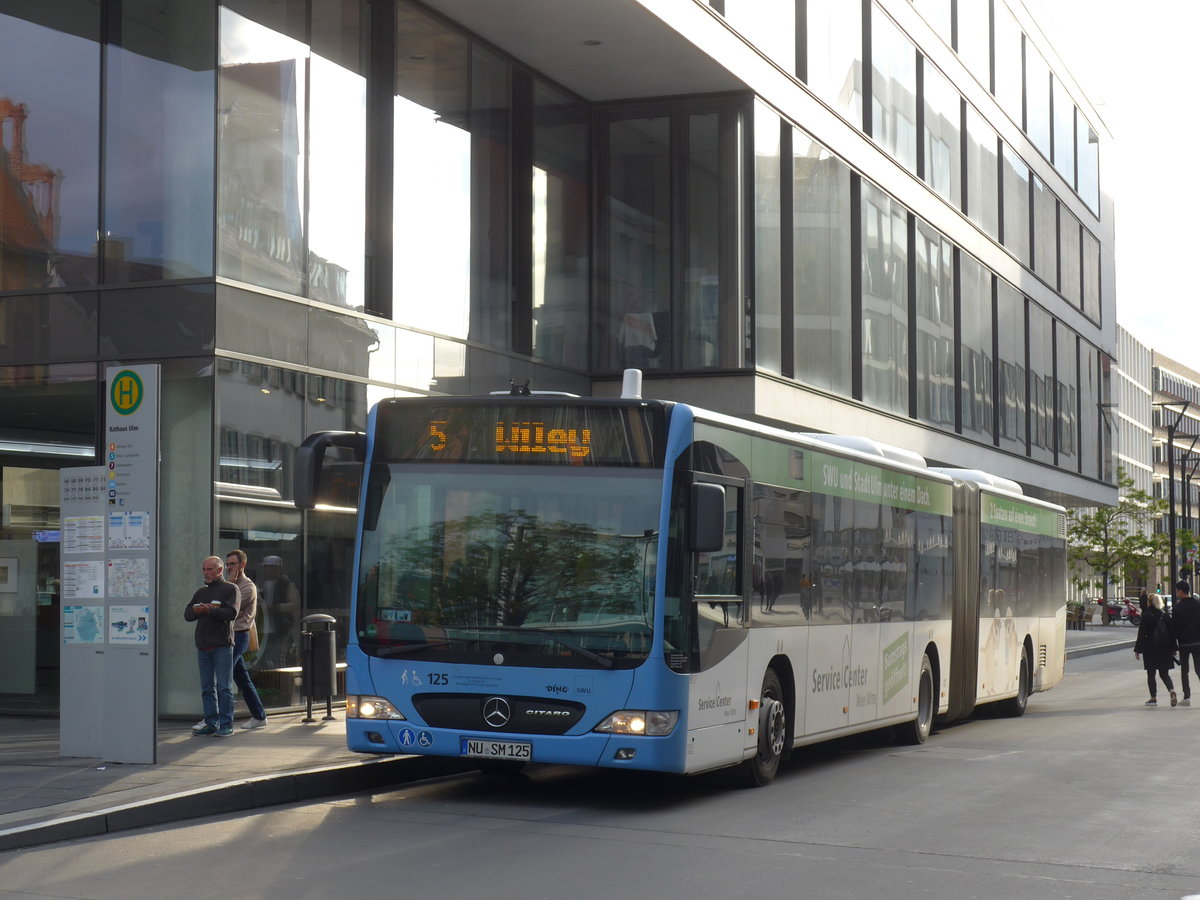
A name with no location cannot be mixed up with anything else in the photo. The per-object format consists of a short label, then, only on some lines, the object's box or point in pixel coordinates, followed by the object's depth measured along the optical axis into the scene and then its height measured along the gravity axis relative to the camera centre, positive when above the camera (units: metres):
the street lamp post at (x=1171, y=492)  61.03 +1.28
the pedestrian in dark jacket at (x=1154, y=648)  23.55 -1.80
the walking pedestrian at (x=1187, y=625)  23.50 -1.46
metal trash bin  16.70 -1.41
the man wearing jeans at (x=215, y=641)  14.74 -1.10
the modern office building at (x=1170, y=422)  133.38 +8.53
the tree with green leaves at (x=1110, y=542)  68.00 -0.70
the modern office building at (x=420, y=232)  17.27 +3.99
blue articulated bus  11.02 -0.43
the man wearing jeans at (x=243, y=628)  15.71 -1.05
